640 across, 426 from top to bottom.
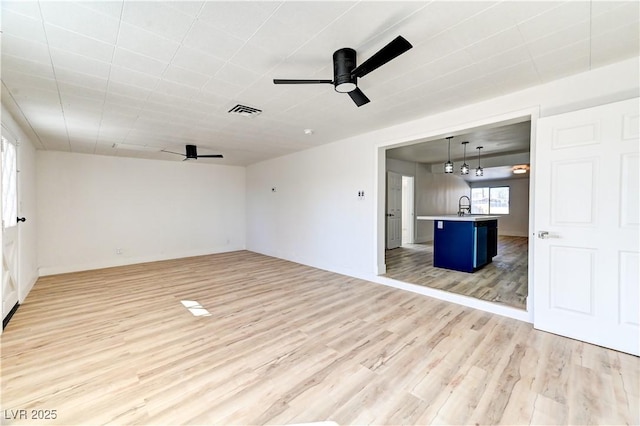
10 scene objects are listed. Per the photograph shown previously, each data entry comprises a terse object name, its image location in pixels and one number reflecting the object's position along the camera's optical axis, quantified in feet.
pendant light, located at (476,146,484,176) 22.29
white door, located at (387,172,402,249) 25.32
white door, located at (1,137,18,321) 10.33
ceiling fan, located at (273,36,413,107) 6.62
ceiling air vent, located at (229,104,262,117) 11.10
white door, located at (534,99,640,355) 7.55
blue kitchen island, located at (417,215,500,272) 16.11
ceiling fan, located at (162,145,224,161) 17.67
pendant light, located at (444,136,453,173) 19.33
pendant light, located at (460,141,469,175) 19.41
